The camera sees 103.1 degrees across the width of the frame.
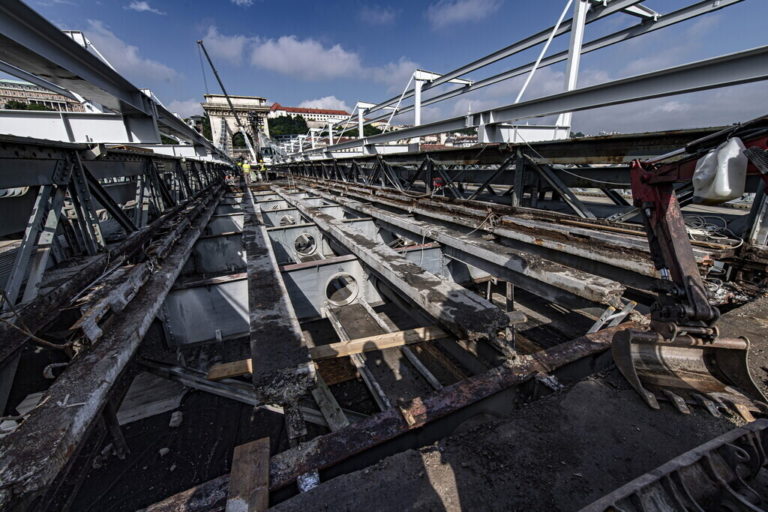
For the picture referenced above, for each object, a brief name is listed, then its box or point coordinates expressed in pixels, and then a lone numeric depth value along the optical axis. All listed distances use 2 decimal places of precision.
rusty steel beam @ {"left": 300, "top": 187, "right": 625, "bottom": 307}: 3.03
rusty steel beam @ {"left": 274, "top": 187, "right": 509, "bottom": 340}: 2.58
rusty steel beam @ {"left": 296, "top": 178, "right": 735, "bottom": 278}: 3.40
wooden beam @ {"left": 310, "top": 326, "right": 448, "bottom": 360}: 2.84
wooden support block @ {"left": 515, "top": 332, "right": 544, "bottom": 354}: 3.94
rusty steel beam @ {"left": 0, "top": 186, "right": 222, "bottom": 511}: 1.35
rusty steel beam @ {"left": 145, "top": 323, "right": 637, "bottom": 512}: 1.41
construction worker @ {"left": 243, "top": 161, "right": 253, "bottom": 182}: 32.88
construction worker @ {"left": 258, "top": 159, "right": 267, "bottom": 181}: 34.67
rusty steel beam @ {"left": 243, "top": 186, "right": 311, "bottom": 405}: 2.02
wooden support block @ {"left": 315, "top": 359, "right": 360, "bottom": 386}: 3.42
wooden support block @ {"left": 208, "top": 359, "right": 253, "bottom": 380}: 2.58
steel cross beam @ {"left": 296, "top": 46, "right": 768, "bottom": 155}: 3.30
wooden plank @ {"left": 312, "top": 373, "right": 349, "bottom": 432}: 2.70
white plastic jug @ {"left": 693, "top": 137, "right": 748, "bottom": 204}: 1.59
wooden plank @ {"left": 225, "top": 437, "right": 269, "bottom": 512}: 1.38
